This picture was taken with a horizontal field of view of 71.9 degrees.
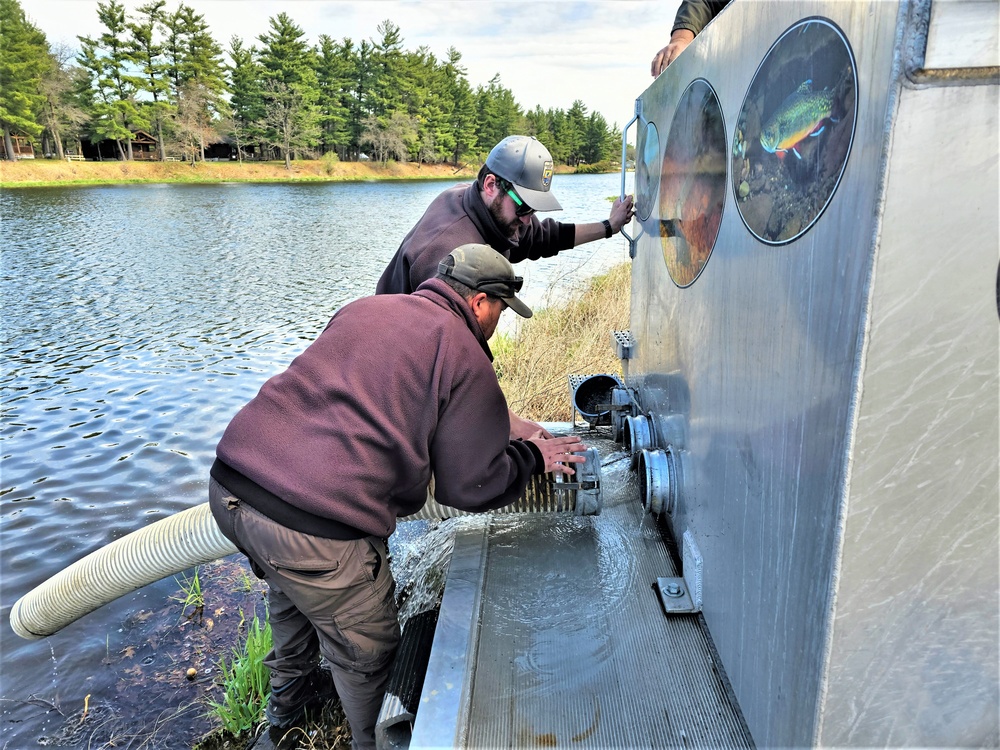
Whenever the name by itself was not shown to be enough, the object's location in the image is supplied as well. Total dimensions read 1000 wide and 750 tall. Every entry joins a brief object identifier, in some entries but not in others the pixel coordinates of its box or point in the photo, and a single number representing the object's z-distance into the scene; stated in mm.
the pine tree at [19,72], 40603
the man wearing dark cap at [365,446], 2352
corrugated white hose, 3477
